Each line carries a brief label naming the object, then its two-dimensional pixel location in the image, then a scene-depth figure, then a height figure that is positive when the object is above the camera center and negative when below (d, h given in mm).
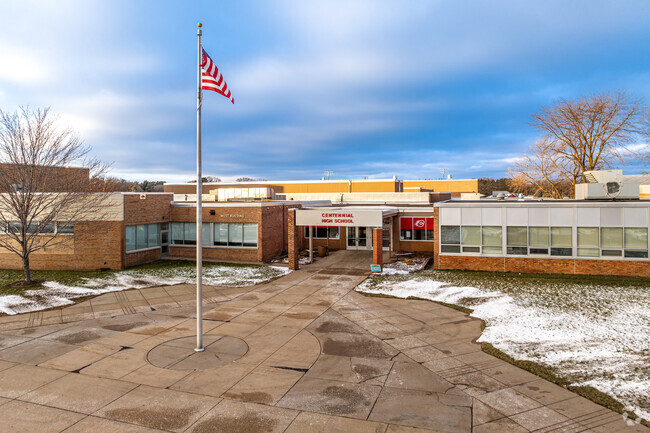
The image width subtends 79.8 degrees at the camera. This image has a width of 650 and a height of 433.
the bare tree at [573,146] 32844 +6167
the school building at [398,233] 22141 -1128
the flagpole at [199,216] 10891 +24
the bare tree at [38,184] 19688 +1788
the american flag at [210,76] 11165 +4117
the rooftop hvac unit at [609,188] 22703 +1580
